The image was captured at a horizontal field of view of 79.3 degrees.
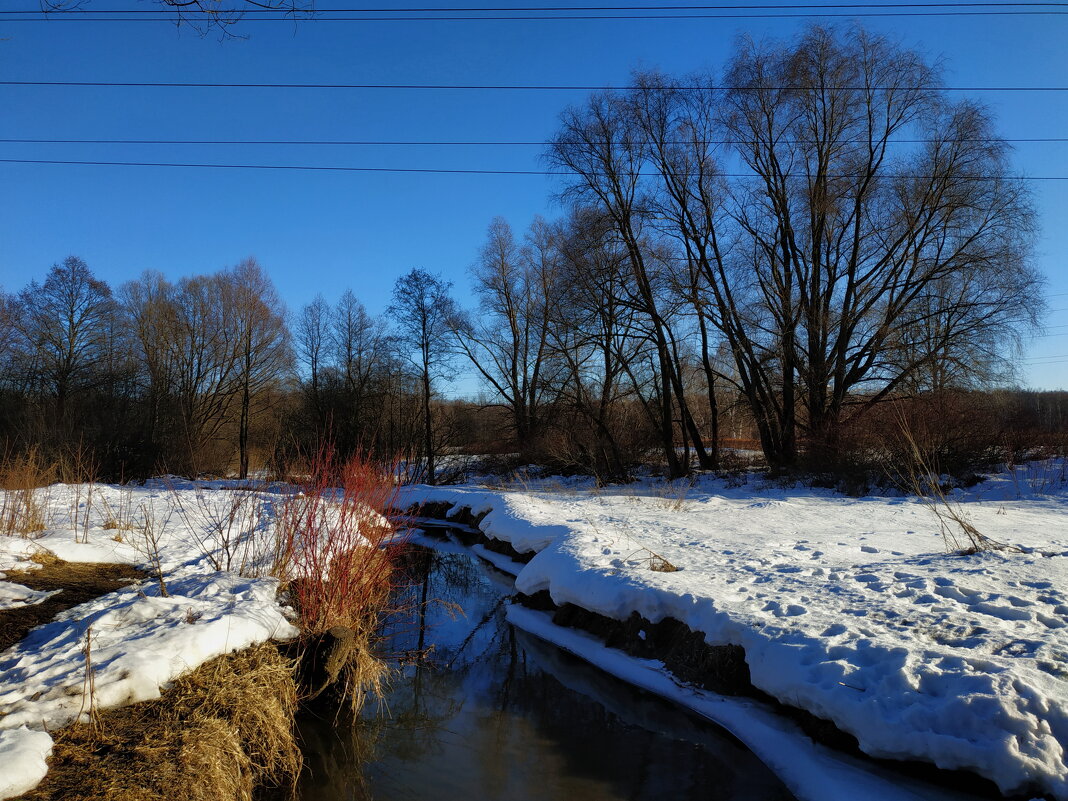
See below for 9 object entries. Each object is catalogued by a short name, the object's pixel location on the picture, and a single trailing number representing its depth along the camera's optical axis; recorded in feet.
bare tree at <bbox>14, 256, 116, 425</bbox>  95.66
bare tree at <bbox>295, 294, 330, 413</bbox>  112.27
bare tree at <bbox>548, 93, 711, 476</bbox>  68.28
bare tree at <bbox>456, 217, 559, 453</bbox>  100.99
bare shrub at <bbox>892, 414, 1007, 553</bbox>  23.39
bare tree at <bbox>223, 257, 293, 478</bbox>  107.45
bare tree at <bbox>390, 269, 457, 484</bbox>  98.43
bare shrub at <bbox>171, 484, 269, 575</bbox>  22.24
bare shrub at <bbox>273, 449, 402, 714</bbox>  18.45
